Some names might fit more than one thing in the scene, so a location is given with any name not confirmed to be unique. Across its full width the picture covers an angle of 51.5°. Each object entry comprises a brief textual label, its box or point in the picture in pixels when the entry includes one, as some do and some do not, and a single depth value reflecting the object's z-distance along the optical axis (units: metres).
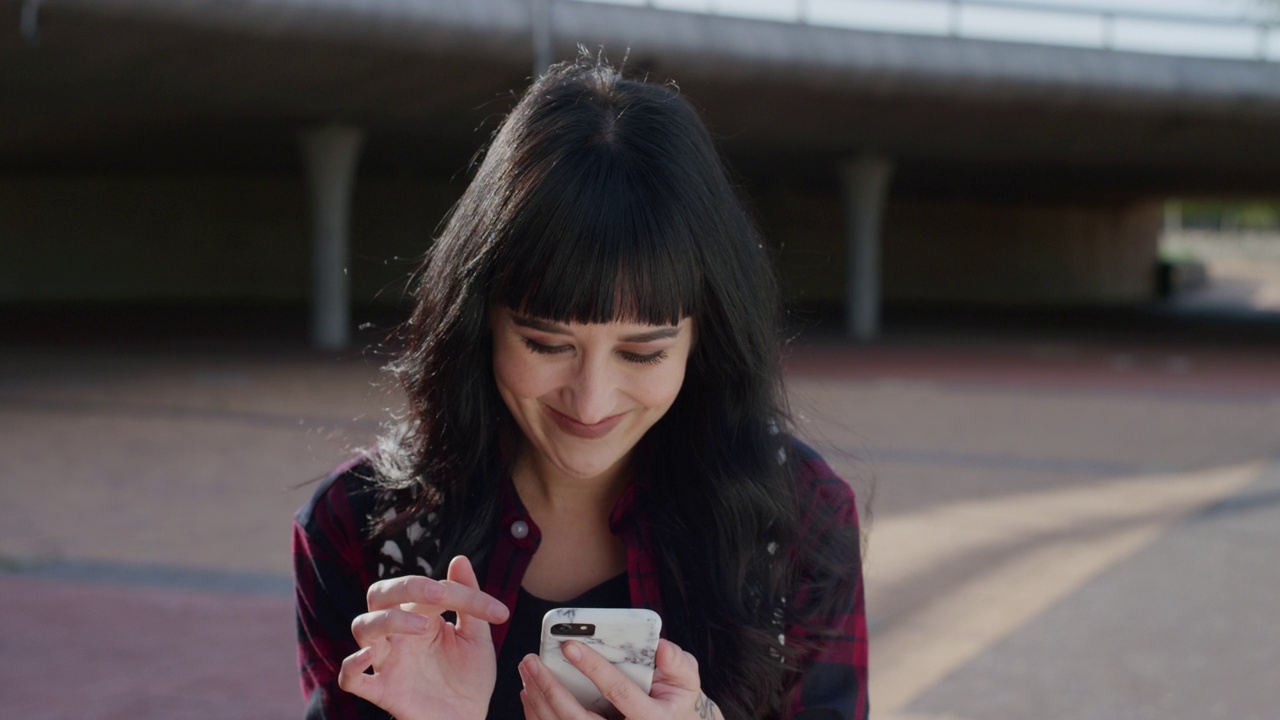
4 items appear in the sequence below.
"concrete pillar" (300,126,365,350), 20.14
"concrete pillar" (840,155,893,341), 24.91
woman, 1.85
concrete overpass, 15.80
